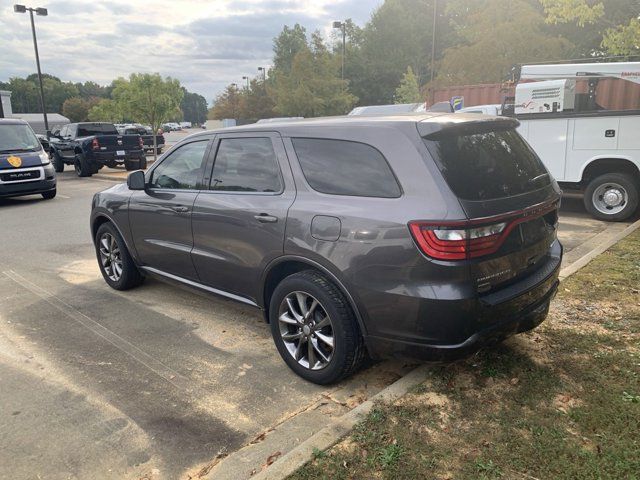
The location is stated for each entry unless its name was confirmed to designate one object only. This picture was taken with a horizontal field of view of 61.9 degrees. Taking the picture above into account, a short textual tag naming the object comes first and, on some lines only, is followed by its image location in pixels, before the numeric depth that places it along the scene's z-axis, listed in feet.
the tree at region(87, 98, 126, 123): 140.15
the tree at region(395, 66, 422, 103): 127.24
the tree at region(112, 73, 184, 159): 73.46
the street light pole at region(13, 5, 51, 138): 86.07
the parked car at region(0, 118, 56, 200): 39.08
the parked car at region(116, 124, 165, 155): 92.60
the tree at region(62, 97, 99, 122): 265.87
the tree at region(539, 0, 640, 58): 36.19
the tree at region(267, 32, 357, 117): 133.49
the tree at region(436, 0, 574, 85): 85.25
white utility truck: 27.55
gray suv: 9.52
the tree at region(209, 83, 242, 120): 205.14
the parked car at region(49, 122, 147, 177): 59.36
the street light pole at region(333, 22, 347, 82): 159.33
